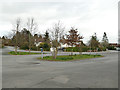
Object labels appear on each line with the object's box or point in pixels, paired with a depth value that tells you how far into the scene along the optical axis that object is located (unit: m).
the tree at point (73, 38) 22.11
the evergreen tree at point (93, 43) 37.10
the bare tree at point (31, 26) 27.59
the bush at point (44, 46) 43.33
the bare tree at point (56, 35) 17.75
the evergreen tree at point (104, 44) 63.06
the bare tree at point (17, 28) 26.25
